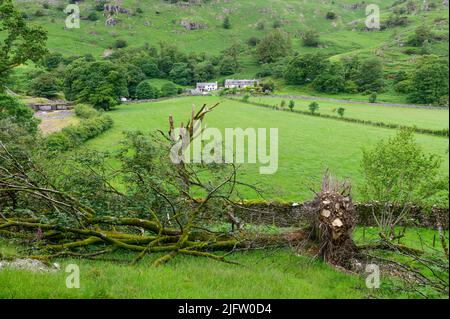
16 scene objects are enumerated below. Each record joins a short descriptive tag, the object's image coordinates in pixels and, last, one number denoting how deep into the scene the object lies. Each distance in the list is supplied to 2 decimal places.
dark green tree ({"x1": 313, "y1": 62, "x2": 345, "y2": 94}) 108.56
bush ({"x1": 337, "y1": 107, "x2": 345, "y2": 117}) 63.64
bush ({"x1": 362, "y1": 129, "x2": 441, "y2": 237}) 15.03
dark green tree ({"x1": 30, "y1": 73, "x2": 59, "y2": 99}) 92.19
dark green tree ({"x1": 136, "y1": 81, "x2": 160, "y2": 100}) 104.50
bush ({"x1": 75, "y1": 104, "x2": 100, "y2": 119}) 58.38
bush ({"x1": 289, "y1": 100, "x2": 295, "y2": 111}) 72.88
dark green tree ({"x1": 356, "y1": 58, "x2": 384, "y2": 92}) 107.81
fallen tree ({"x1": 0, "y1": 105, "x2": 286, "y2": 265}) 9.13
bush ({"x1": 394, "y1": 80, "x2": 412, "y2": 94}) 100.95
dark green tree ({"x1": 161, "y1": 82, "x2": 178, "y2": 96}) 113.46
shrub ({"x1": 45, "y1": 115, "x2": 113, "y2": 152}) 31.78
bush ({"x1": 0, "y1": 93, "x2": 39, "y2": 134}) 25.00
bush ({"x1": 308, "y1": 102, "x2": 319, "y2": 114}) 68.38
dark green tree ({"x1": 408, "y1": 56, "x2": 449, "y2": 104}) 92.88
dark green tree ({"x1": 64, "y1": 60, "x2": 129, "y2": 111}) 72.88
